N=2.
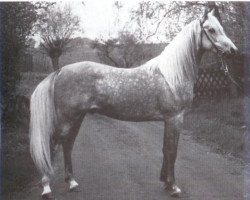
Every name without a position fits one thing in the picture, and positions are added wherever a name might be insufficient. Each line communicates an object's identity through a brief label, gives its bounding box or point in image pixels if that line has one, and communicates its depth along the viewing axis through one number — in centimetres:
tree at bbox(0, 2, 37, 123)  862
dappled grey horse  580
